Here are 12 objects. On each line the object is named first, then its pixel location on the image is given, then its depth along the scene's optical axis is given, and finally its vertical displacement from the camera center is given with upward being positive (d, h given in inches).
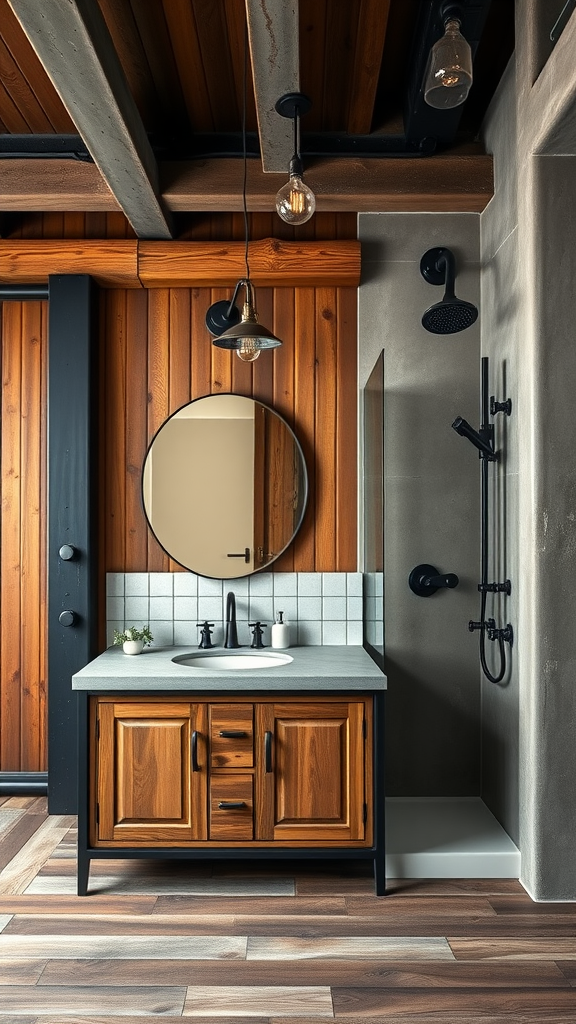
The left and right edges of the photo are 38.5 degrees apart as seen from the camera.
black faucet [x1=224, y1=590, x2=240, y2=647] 143.9 -19.8
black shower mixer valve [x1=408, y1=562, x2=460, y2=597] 143.8 -11.8
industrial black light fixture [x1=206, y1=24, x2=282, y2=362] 109.8 +24.2
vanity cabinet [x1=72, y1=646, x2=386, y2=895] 118.3 -36.3
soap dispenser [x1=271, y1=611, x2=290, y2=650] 143.3 -21.4
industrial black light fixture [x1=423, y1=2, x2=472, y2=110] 76.5 +41.4
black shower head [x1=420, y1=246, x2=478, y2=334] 128.8 +32.3
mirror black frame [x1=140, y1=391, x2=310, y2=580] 147.9 +1.8
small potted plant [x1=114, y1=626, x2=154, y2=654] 137.0 -21.3
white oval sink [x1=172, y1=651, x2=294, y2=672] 137.5 -24.9
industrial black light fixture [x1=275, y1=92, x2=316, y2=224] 95.7 +36.5
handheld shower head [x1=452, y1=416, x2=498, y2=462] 132.6 +12.1
